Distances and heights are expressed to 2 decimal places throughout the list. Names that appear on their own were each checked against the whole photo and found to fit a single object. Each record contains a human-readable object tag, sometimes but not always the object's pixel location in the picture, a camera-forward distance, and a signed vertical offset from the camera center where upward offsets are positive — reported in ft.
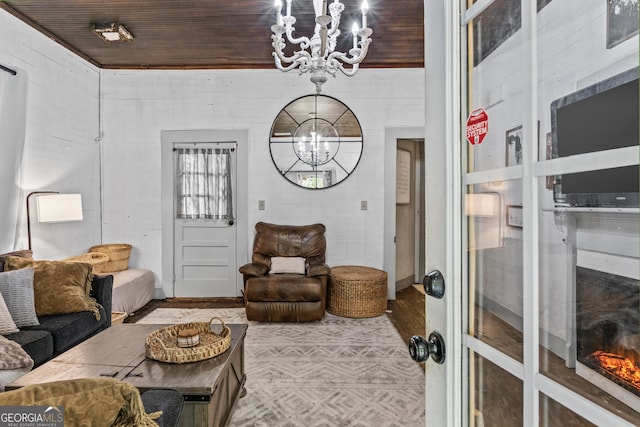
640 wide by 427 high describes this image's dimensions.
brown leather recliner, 11.96 -2.70
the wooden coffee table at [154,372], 5.09 -2.43
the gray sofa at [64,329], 7.24 -2.58
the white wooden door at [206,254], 15.40 -1.83
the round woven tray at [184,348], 5.80 -2.29
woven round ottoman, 12.73 -3.02
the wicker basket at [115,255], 14.12 -1.73
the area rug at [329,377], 6.84 -3.85
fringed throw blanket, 2.45 -1.33
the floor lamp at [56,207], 10.93 +0.17
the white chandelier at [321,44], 7.75 +4.04
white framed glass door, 1.69 -0.03
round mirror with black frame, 15.10 +2.94
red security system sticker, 2.56 +0.61
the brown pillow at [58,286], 8.41 -1.78
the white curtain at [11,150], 10.30 +1.84
